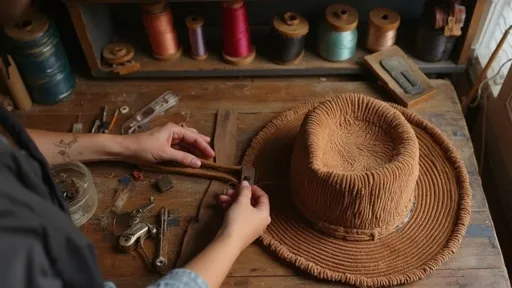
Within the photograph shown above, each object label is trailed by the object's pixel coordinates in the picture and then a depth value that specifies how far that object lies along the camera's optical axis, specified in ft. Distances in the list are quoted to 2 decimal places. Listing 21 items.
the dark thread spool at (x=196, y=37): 4.86
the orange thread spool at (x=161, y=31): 4.77
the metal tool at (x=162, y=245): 3.74
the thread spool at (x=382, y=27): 4.82
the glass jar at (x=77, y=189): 3.94
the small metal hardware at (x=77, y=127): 4.65
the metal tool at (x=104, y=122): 4.62
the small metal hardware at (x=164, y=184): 4.20
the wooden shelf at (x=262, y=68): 5.02
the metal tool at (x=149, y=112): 4.62
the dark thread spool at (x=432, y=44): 4.78
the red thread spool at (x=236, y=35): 4.68
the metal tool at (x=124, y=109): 4.82
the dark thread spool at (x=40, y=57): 4.49
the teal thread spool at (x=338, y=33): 4.77
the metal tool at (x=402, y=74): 4.69
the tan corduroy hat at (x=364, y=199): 3.62
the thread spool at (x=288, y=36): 4.79
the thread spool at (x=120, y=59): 5.04
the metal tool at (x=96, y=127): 4.62
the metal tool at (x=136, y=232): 3.82
